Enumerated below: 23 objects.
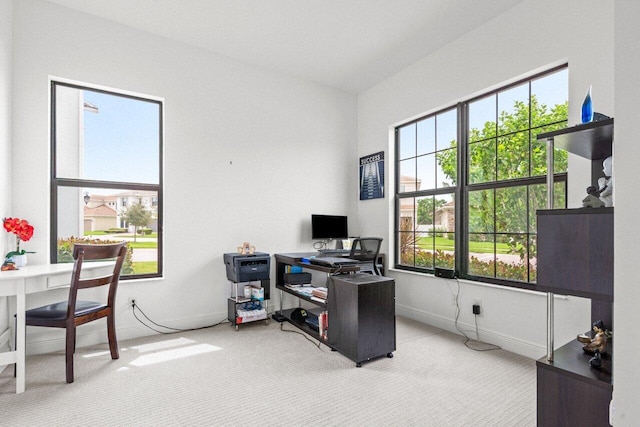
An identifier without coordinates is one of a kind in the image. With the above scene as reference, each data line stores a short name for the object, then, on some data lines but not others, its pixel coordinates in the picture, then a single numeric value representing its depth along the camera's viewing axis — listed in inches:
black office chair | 134.5
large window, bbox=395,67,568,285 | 111.4
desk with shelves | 101.4
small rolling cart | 135.0
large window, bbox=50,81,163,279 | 119.0
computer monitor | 166.4
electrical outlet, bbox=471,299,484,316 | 122.9
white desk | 84.2
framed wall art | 172.6
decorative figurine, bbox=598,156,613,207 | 52.9
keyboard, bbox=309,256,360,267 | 117.7
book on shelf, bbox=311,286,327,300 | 124.8
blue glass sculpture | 54.0
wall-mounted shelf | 49.5
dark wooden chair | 89.5
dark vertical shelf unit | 45.1
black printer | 134.7
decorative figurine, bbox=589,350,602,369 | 51.6
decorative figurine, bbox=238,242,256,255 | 142.2
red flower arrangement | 98.6
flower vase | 100.0
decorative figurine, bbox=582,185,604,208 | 52.4
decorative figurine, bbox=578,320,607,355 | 56.1
